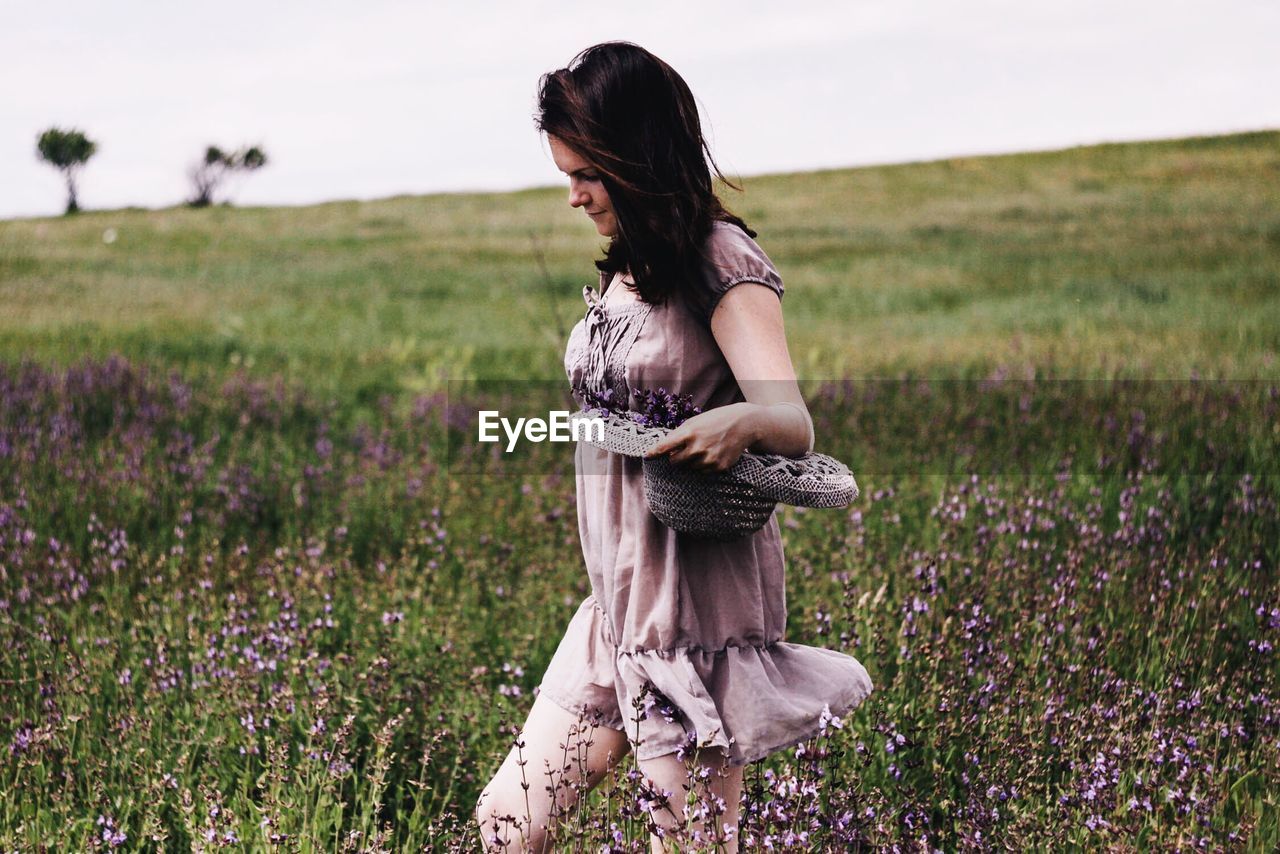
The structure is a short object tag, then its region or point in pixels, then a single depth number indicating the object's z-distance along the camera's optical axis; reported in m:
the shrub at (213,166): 51.69
